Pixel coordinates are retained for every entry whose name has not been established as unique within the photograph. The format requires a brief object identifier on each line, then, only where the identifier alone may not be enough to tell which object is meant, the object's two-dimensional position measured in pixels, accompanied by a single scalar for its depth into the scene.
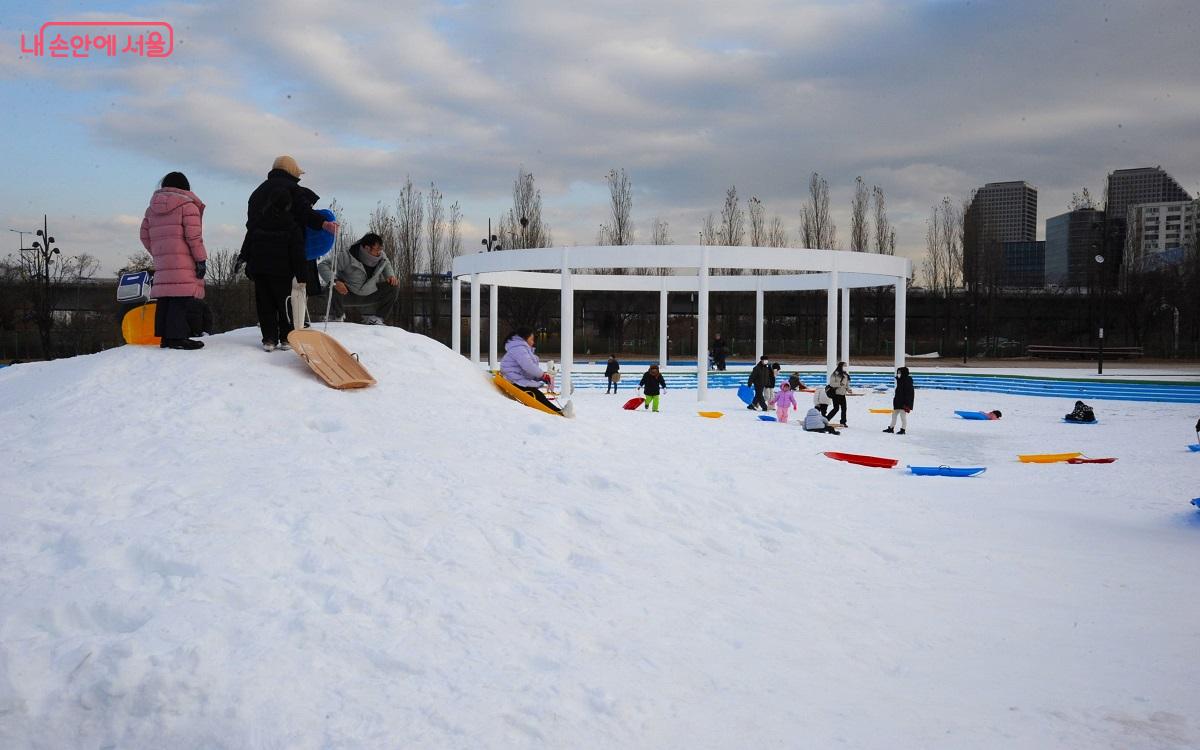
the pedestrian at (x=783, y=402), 16.65
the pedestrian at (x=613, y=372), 23.89
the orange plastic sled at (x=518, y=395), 8.99
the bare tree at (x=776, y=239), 51.19
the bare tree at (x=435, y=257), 44.06
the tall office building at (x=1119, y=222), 53.91
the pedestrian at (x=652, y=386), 18.47
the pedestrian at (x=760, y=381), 19.53
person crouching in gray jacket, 8.93
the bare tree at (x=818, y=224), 50.00
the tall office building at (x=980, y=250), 52.84
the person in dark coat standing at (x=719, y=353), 33.28
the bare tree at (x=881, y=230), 50.66
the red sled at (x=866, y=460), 10.95
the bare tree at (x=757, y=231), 50.97
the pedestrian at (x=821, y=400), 15.84
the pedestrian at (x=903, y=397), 15.35
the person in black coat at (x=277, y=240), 7.18
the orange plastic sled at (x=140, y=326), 7.41
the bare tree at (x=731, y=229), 50.88
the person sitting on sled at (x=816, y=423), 15.05
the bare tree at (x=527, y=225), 44.88
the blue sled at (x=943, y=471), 10.51
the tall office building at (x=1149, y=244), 54.75
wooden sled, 6.89
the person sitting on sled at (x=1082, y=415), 17.56
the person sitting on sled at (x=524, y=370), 9.48
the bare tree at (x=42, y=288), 34.41
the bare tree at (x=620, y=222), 47.59
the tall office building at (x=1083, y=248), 53.28
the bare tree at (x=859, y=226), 50.47
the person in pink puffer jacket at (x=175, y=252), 6.82
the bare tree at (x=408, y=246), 42.31
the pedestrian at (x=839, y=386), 16.83
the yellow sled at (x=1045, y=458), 11.84
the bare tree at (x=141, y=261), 37.74
